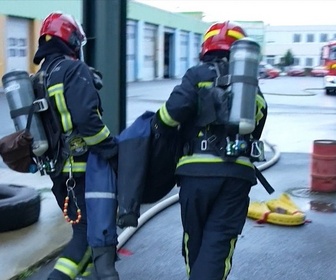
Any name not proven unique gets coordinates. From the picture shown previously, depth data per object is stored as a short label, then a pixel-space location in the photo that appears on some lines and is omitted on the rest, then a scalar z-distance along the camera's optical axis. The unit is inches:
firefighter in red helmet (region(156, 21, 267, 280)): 162.1
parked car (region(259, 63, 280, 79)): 2514.4
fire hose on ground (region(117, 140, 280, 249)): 247.5
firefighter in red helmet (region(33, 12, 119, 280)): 167.9
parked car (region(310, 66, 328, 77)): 2789.1
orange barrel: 353.7
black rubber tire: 255.1
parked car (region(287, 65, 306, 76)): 3014.0
